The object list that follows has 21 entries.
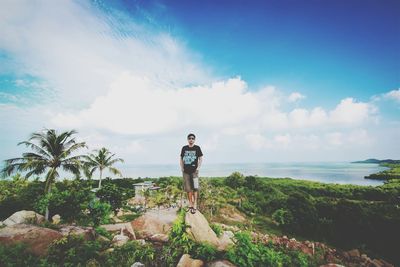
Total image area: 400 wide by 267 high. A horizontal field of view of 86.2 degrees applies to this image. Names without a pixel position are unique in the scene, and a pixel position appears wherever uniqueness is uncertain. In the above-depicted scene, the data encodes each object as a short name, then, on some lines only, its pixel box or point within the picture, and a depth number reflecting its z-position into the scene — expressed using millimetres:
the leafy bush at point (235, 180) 54094
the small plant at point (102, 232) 8290
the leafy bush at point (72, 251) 5684
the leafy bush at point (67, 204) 11062
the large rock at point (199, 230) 6686
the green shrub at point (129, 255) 5797
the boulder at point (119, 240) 7285
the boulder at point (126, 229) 8984
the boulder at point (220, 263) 5626
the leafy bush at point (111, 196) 18922
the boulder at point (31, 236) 5902
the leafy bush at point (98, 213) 10562
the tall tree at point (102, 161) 30872
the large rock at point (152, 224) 10008
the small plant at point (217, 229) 7634
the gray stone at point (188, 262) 5789
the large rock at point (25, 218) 9719
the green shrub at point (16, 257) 5066
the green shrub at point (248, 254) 5793
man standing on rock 6715
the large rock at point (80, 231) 6973
